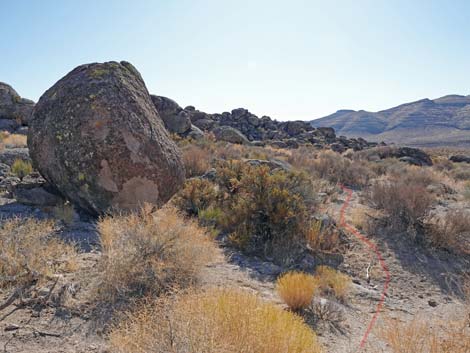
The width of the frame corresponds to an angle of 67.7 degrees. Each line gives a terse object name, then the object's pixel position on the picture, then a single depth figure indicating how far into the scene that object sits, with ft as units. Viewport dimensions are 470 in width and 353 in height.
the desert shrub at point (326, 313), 12.42
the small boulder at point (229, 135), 73.26
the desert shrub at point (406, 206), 24.84
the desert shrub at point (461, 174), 58.14
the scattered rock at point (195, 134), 62.58
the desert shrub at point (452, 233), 22.62
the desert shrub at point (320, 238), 20.01
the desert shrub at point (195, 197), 23.67
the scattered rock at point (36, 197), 19.99
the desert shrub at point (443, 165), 67.77
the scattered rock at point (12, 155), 27.17
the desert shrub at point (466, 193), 37.63
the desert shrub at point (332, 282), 15.17
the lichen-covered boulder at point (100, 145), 18.28
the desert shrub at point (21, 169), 24.70
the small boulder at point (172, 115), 64.64
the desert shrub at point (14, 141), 36.25
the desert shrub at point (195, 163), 34.63
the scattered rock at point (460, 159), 80.72
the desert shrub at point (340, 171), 46.39
